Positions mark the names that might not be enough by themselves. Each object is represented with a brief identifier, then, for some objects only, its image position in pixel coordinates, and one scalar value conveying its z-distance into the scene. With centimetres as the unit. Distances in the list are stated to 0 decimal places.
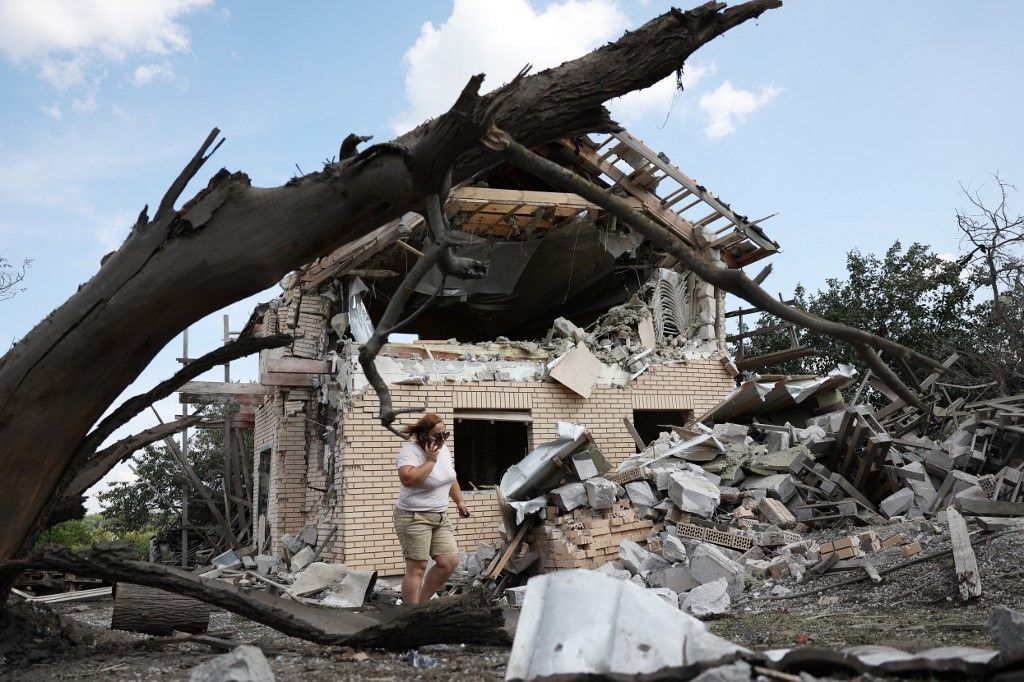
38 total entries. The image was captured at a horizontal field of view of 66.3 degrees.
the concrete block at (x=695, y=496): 802
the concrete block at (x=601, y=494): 800
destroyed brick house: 1029
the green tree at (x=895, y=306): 1952
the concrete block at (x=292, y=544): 1079
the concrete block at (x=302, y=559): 1008
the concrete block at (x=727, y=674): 235
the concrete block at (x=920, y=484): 834
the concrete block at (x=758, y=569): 674
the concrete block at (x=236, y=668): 263
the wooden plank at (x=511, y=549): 827
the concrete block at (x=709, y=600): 603
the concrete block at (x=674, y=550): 728
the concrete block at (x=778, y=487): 847
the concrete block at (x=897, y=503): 834
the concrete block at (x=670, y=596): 613
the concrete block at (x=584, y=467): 827
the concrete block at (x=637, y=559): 736
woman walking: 526
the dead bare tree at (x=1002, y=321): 1245
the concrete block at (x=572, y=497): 810
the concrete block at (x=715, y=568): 655
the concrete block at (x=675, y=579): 693
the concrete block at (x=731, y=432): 987
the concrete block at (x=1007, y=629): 291
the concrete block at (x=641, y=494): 830
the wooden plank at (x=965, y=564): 498
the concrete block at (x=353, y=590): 711
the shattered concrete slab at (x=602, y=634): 260
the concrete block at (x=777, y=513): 801
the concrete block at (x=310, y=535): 1050
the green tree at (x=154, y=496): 1778
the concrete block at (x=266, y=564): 1034
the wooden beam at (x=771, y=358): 1302
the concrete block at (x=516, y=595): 701
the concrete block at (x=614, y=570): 734
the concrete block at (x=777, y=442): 945
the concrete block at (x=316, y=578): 823
